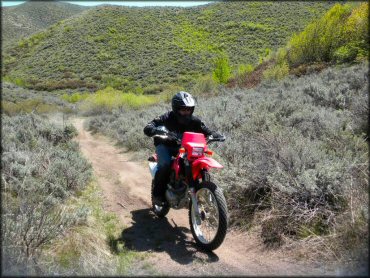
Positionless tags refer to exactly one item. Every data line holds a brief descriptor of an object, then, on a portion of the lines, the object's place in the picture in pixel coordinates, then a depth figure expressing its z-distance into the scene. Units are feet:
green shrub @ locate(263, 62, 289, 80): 55.72
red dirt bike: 13.29
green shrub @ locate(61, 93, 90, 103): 98.94
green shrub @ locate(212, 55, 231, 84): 81.25
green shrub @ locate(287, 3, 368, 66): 44.98
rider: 16.10
